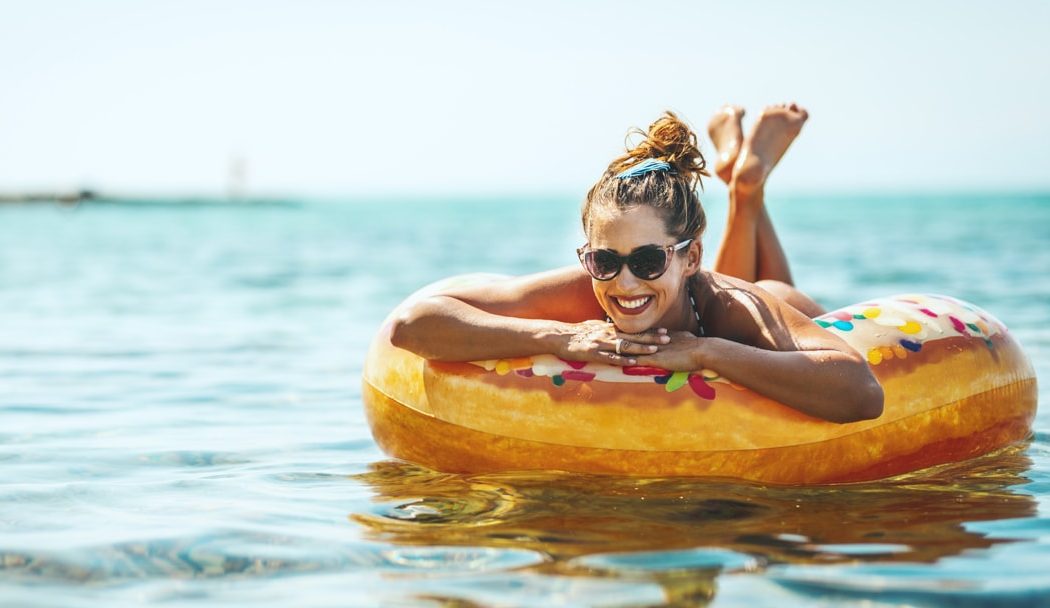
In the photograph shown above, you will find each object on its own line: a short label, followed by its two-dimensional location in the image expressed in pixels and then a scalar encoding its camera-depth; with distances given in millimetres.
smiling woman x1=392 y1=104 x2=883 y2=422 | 4129
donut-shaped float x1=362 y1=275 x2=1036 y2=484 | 4250
